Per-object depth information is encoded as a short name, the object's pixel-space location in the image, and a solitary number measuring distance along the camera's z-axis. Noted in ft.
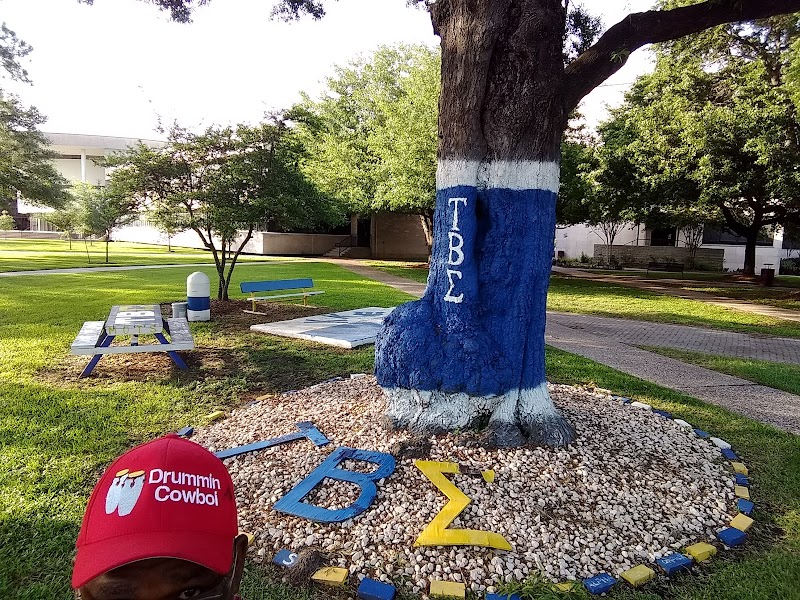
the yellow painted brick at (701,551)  9.52
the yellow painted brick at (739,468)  13.11
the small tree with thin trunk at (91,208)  71.46
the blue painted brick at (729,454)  14.01
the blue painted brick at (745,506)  11.19
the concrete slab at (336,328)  26.91
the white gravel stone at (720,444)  14.58
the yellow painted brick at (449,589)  8.22
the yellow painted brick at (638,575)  8.72
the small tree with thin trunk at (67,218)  79.65
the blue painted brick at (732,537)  10.08
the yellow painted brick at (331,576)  8.44
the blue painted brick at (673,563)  9.11
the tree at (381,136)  62.23
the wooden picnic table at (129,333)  19.85
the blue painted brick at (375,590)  8.13
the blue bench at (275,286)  32.40
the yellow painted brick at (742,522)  10.54
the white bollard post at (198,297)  30.55
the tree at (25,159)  71.41
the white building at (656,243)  103.40
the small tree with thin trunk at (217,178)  31.48
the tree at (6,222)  135.13
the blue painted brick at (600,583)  8.46
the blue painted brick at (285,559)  8.86
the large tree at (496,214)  12.47
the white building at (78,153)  165.37
